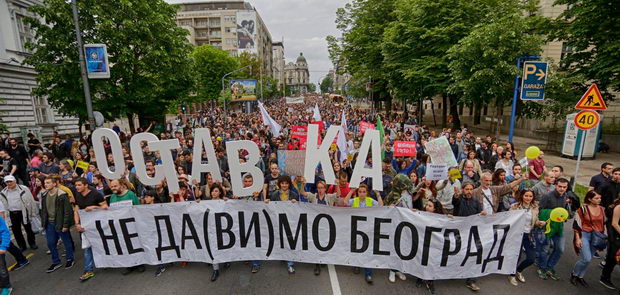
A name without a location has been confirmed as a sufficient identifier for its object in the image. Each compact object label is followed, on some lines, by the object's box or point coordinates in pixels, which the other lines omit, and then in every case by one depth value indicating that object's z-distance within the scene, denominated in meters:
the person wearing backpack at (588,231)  4.68
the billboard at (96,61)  11.22
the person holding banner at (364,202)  5.11
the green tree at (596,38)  12.43
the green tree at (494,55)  12.89
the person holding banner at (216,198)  5.24
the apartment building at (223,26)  80.44
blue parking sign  11.82
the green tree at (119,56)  14.12
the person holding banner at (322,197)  5.58
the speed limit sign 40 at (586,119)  7.16
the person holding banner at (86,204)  5.28
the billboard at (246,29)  82.69
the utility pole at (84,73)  10.82
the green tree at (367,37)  28.01
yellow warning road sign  7.19
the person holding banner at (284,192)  5.56
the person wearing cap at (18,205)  6.00
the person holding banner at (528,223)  4.81
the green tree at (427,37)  18.34
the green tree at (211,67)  47.88
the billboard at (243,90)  46.19
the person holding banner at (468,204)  5.11
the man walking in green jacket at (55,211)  5.28
